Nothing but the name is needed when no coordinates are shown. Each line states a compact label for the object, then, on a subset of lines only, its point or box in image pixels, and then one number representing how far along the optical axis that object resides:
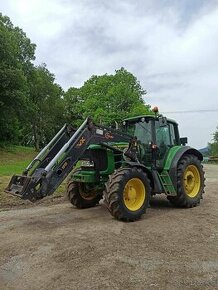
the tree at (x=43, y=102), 27.49
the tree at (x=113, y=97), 25.71
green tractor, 4.47
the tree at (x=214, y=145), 47.37
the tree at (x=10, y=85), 19.44
